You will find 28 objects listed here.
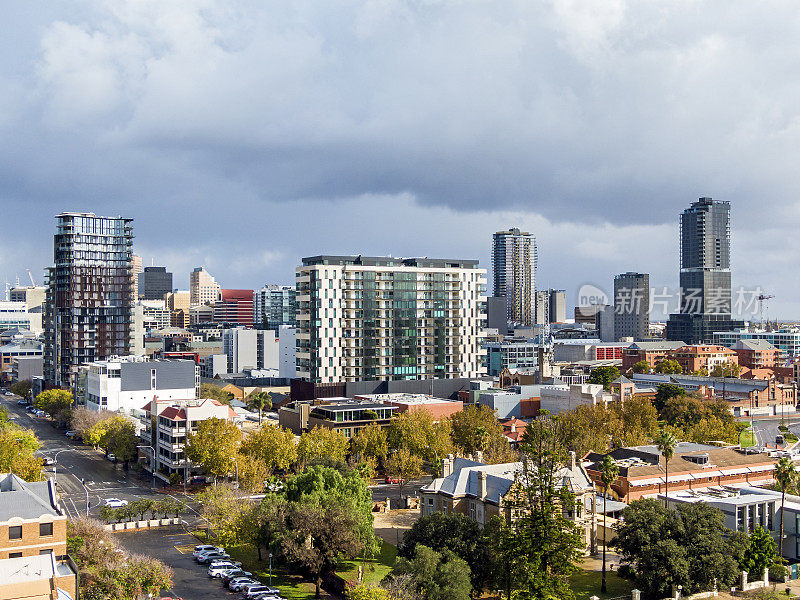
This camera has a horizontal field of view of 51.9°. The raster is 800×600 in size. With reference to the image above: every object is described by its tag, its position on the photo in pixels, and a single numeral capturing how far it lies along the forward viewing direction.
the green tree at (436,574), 69.62
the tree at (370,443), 131.25
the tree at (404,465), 120.38
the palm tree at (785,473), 88.69
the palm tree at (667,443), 97.44
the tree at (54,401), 191.62
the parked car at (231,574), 79.12
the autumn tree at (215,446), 114.94
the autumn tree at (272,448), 118.31
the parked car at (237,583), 77.12
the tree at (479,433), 129.75
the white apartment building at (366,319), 186.12
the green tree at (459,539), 77.50
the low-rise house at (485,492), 87.25
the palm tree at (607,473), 86.75
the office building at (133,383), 178.00
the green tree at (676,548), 75.88
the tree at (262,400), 170.76
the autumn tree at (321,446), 122.62
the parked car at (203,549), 86.97
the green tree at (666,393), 194.19
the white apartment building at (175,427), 128.12
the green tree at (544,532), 69.25
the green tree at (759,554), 81.75
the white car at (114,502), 107.94
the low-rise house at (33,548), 65.00
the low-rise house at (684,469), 107.69
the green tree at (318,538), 78.19
